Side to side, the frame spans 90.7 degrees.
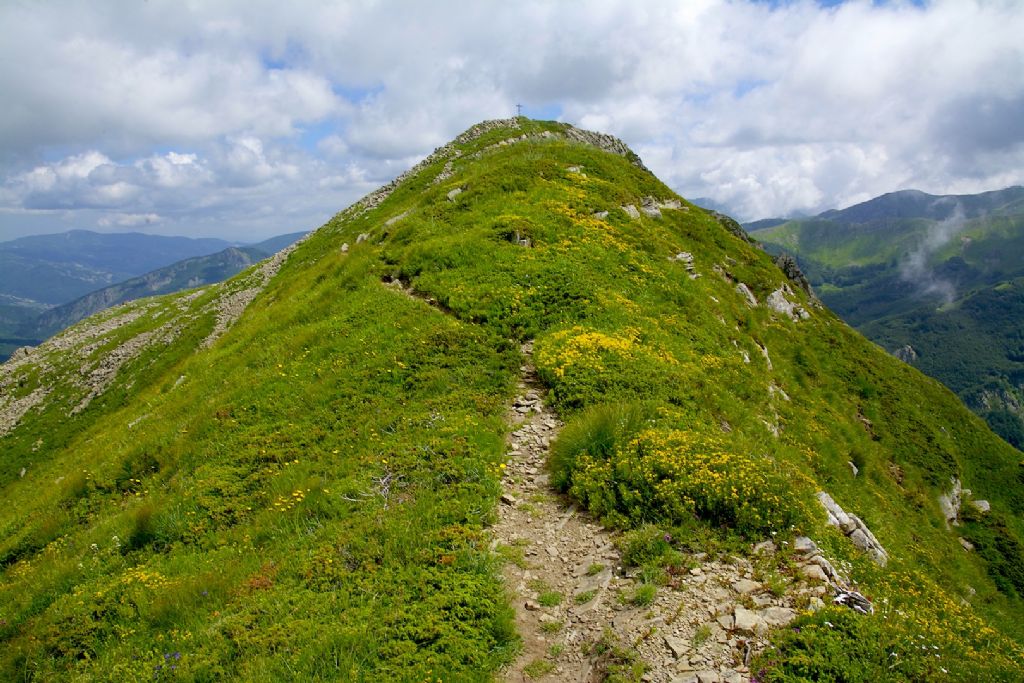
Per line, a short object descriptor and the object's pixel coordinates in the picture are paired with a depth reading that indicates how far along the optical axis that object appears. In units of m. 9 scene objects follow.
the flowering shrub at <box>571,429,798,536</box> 11.05
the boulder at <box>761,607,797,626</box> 8.41
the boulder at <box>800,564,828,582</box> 9.48
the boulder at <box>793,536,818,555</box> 10.32
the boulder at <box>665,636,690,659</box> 8.02
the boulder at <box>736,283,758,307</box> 40.34
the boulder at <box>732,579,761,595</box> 9.21
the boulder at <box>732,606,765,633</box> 8.31
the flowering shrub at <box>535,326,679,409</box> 16.45
